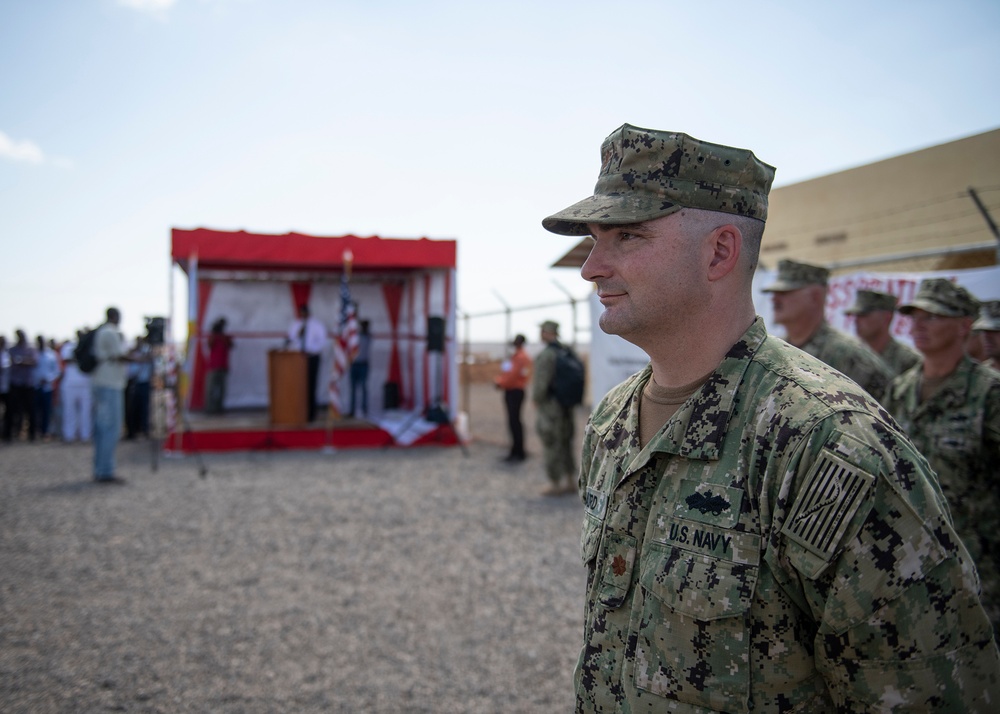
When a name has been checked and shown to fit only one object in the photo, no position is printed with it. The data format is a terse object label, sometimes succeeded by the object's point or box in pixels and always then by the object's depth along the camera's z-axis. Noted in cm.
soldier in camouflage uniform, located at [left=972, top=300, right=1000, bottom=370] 375
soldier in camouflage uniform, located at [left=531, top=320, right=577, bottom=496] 765
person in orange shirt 937
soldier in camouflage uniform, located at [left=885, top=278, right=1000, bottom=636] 281
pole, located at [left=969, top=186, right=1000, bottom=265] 484
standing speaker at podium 1228
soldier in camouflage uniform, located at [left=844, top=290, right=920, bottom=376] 446
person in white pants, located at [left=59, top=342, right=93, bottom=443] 1121
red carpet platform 1041
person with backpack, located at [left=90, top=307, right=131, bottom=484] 764
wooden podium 1124
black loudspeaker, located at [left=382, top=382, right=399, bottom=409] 1416
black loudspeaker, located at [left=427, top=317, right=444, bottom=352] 1089
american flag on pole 993
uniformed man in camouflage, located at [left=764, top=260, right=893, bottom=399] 353
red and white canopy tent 1212
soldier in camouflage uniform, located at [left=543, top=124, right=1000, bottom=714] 106
